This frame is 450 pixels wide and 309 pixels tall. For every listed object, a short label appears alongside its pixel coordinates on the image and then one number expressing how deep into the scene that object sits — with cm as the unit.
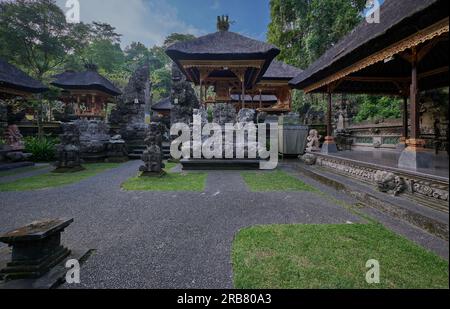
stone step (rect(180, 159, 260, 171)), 886
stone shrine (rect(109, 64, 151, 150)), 1797
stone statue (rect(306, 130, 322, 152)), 941
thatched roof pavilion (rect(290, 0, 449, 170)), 362
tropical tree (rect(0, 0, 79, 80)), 2005
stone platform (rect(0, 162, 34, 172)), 901
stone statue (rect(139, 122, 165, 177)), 734
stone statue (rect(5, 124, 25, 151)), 1163
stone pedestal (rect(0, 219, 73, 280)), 213
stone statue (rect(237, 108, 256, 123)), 980
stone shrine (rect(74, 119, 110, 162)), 1137
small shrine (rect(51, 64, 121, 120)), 1884
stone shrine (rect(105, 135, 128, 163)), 1157
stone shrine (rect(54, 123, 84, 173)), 853
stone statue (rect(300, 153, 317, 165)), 858
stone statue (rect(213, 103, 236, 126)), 1116
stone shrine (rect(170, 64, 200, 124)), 1557
